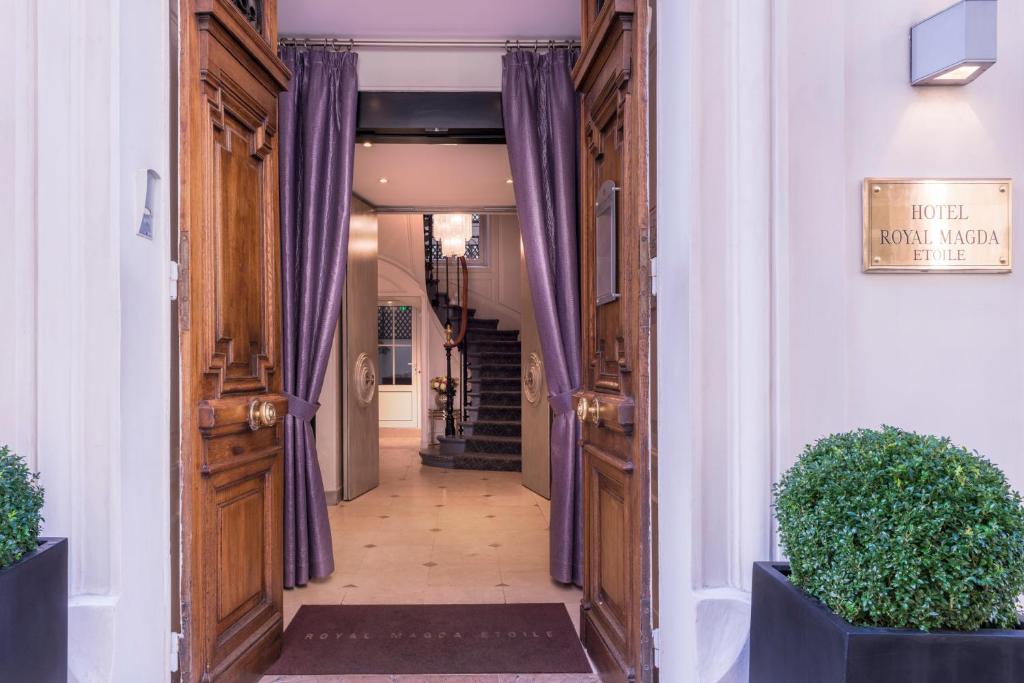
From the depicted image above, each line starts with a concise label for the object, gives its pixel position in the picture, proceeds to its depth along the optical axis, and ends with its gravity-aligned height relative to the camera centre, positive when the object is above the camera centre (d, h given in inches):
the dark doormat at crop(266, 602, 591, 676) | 109.0 -52.1
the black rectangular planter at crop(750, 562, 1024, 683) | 46.7 -21.8
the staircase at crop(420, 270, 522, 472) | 315.9 -29.8
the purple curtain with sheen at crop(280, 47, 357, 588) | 146.8 +20.0
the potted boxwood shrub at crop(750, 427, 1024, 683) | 46.9 -16.6
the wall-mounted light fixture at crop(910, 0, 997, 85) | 67.9 +30.7
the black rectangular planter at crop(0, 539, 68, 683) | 54.1 -22.9
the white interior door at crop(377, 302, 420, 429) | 455.5 -15.6
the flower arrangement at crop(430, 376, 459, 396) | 386.6 -23.6
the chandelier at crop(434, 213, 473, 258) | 315.3 +53.0
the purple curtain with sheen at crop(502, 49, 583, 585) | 146.6 +25.2
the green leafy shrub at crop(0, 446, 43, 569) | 56.2 -14.2
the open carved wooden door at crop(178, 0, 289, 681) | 82.8 +0.4
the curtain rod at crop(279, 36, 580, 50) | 155.1 +70.4
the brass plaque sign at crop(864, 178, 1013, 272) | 73.3 +12.6
